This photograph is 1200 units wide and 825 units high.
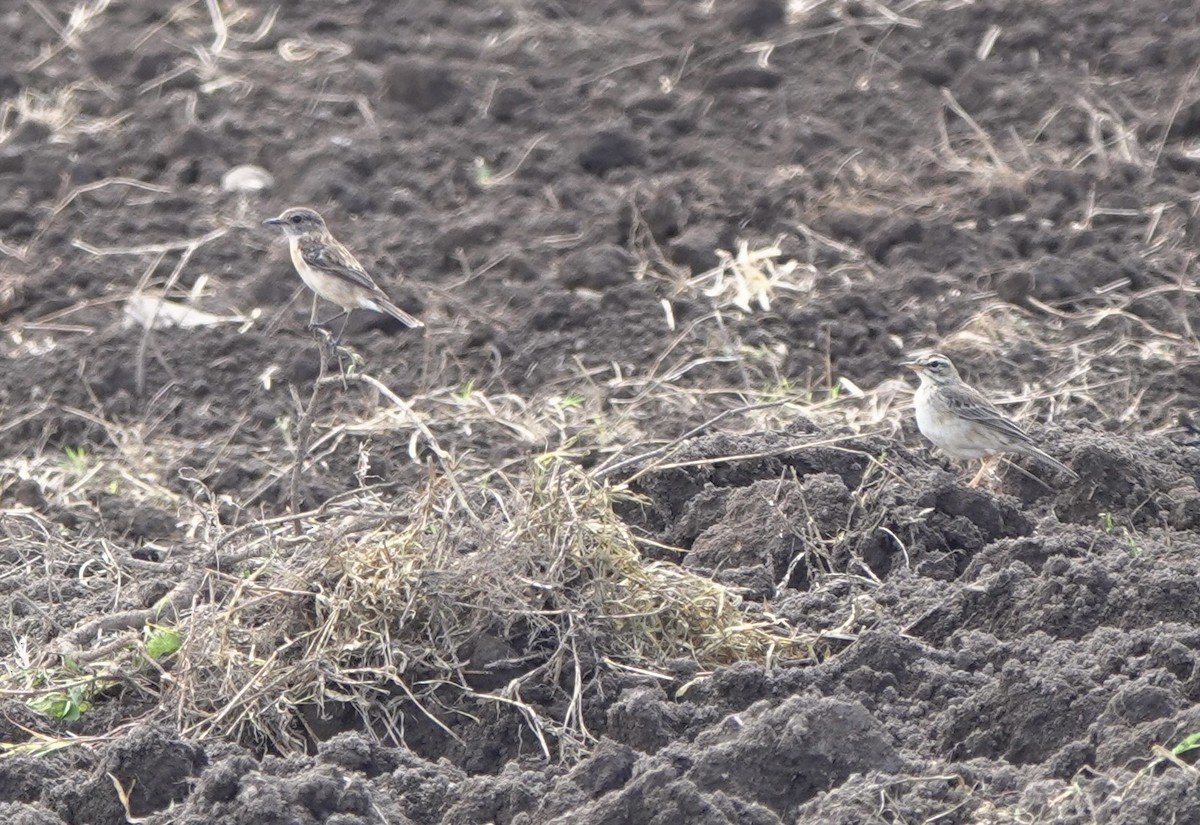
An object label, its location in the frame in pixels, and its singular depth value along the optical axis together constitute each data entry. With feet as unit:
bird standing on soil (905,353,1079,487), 58.18
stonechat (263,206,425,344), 63.05
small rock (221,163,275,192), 86.63
